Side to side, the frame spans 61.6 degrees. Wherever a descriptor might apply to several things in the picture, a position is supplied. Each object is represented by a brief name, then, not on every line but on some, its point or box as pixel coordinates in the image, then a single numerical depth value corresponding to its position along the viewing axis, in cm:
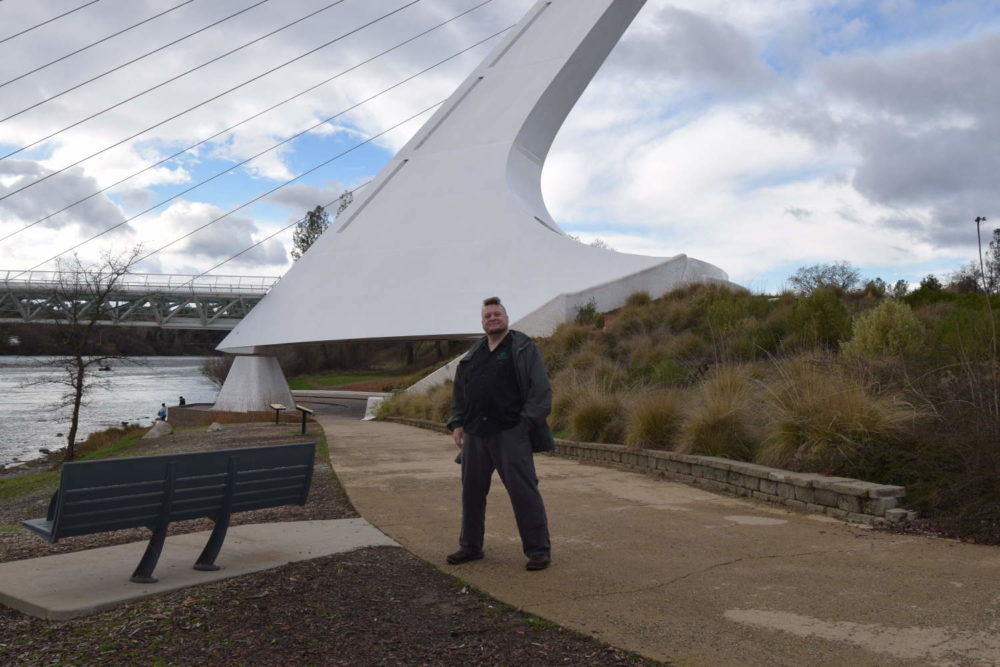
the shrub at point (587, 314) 1830
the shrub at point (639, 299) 1928
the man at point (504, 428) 451
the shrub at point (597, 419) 970
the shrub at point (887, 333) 1008
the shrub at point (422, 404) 1493
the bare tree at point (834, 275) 4400
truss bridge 3770
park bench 372
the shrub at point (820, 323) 1236
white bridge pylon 2036
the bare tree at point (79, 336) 2034
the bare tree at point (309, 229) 6056
